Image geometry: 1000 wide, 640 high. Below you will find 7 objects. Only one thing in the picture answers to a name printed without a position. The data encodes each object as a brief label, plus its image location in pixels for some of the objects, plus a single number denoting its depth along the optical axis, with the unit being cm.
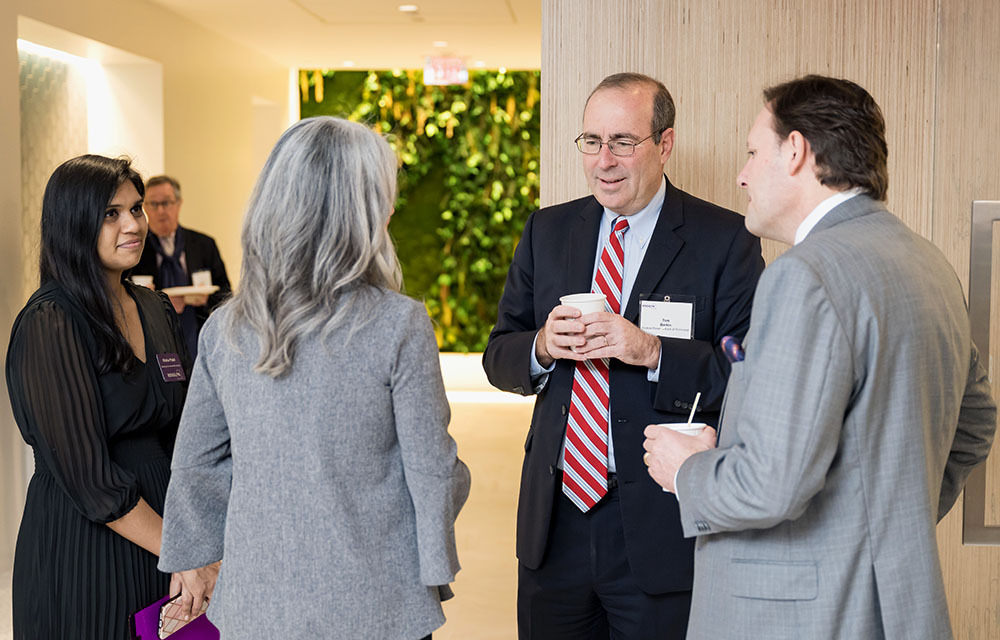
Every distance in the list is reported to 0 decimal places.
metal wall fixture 283
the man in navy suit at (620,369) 199
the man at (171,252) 527
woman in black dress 201
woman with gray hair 146
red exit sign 878
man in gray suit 132
